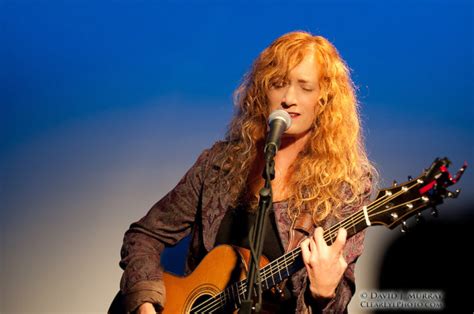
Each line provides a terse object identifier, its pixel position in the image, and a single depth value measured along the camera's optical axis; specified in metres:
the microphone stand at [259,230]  4.54
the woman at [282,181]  4.97
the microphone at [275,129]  4.57
